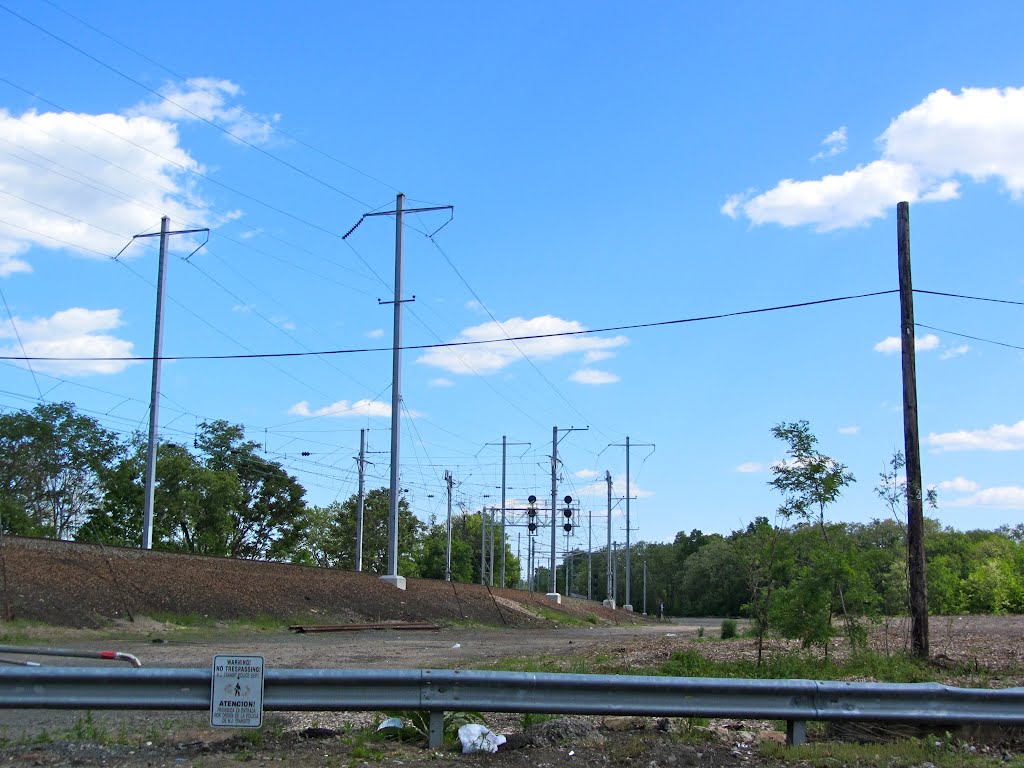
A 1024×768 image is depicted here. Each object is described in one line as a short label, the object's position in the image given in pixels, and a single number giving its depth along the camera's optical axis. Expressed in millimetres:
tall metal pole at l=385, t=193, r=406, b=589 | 36000
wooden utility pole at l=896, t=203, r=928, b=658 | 14648
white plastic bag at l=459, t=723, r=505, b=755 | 7789
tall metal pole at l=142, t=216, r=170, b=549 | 35281
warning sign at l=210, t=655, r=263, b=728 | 7375
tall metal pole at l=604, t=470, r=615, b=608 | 90050
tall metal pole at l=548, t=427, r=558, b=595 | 63500
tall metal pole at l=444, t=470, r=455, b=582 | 73100
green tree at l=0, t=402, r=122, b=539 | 59125
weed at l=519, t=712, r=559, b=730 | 8516
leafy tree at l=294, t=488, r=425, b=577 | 99562
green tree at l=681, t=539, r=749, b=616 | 120562
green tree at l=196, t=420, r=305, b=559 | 74688
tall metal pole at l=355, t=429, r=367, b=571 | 63875
